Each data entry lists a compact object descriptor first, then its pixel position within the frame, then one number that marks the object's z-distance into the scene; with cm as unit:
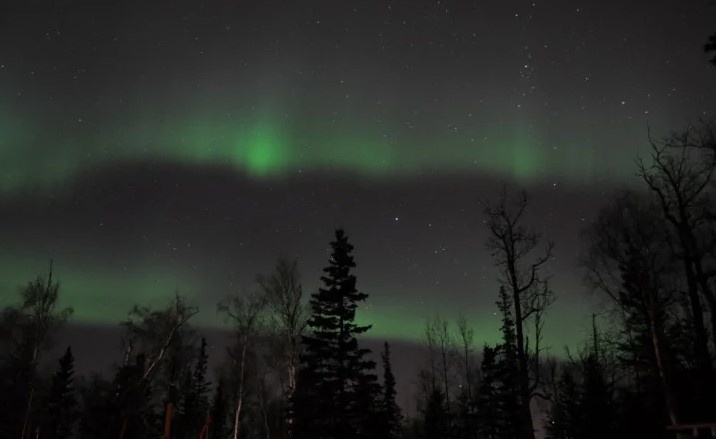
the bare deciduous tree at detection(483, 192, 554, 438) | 2114
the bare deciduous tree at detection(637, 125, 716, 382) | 2077
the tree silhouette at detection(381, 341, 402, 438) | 5669
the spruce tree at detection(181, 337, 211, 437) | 5609
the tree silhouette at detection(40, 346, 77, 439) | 6662
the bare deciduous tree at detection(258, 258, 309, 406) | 2967
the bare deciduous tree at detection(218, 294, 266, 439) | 3725
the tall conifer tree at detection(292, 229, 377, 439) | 2762
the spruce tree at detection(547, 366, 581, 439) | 3791
